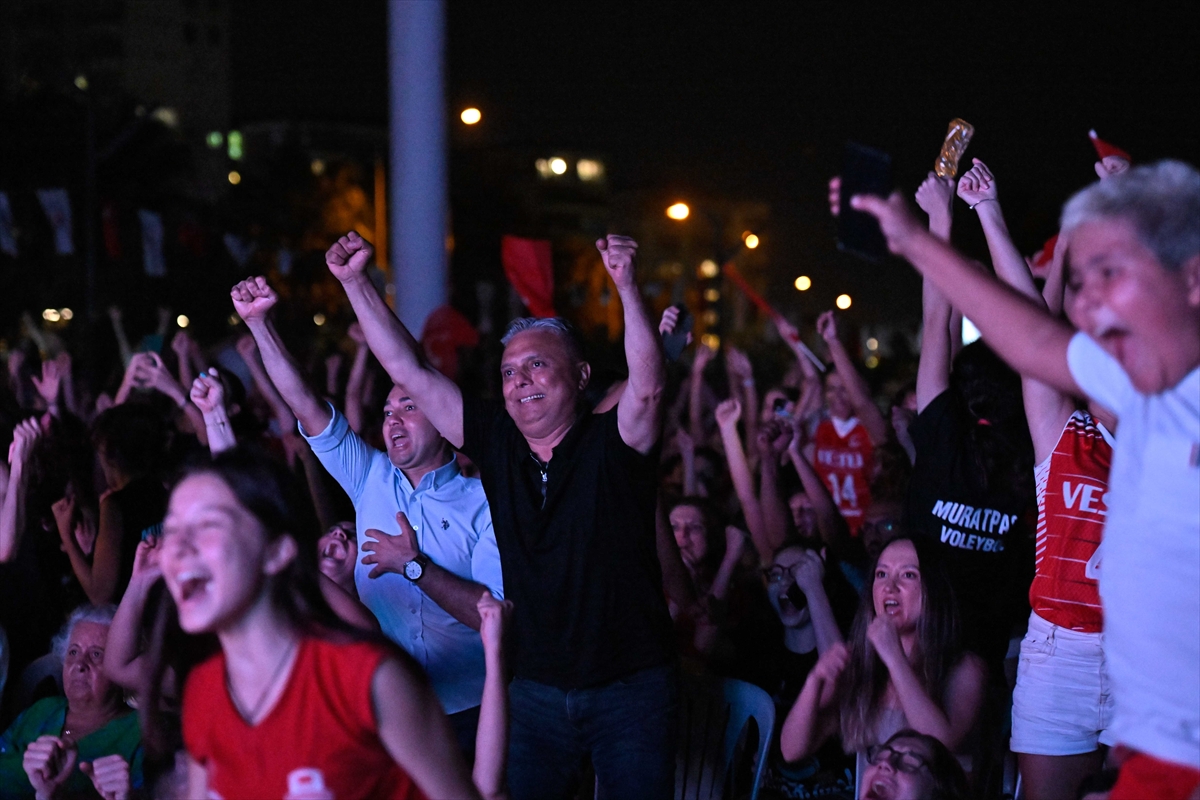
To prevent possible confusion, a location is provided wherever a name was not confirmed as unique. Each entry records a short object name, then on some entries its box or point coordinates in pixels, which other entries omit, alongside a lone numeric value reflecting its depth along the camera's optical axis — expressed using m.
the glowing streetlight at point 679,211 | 17.63
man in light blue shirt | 4.07
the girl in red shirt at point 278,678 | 2.39
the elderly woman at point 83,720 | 4.51
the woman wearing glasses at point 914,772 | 3.61
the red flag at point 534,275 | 8.23
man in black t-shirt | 3.75
